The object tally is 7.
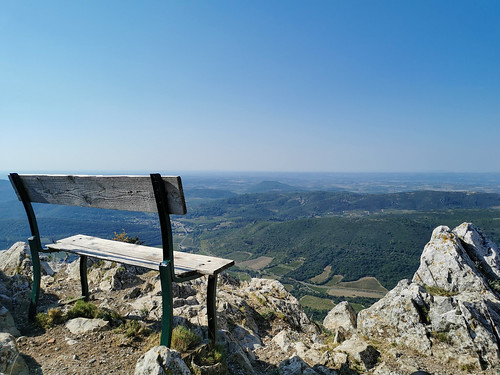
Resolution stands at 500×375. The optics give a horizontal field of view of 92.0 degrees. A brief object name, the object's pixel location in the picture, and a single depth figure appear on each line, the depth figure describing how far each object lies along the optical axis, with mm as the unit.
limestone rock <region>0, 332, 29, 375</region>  3041
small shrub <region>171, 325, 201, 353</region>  3694
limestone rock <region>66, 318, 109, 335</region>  4453
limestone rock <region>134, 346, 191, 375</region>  2908
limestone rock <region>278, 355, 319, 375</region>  4418
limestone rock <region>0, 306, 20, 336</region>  4239
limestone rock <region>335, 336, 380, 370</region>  4969
